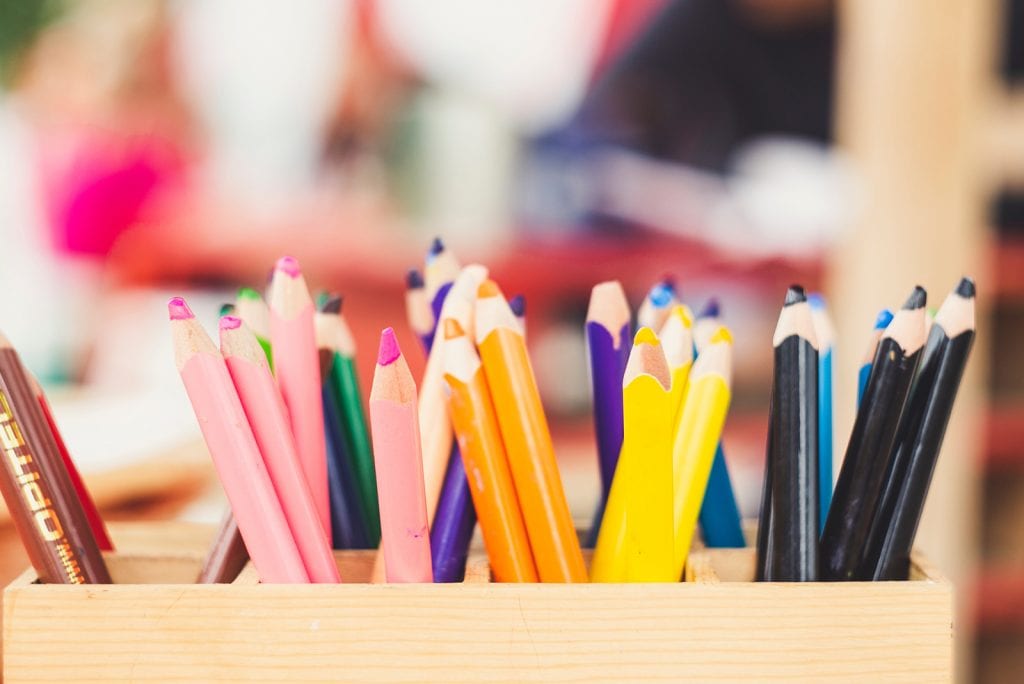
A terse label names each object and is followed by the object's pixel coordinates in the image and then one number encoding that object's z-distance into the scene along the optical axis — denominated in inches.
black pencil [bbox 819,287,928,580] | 17.2
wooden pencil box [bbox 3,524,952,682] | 17.0
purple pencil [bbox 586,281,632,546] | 18.1
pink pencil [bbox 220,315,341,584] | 17.0
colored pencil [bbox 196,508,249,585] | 18.1
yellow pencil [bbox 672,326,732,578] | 17.7
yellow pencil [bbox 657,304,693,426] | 17.9
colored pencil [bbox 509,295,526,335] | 18.2
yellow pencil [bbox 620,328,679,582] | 16.7
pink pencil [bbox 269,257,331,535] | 17.7
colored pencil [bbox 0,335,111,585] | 17.3
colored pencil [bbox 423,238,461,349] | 18.5
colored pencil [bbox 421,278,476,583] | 18.0
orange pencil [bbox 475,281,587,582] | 17.3
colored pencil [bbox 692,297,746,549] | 19.1
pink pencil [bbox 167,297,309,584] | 16.7
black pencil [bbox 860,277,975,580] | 17.2
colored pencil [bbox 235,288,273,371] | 18.4
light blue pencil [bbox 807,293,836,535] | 18.4
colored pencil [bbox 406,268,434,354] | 18.9
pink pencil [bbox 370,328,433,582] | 16.6
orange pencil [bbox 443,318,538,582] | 17.3
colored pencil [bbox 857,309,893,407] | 17.9
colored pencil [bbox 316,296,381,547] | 18.6
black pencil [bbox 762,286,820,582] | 17.3
